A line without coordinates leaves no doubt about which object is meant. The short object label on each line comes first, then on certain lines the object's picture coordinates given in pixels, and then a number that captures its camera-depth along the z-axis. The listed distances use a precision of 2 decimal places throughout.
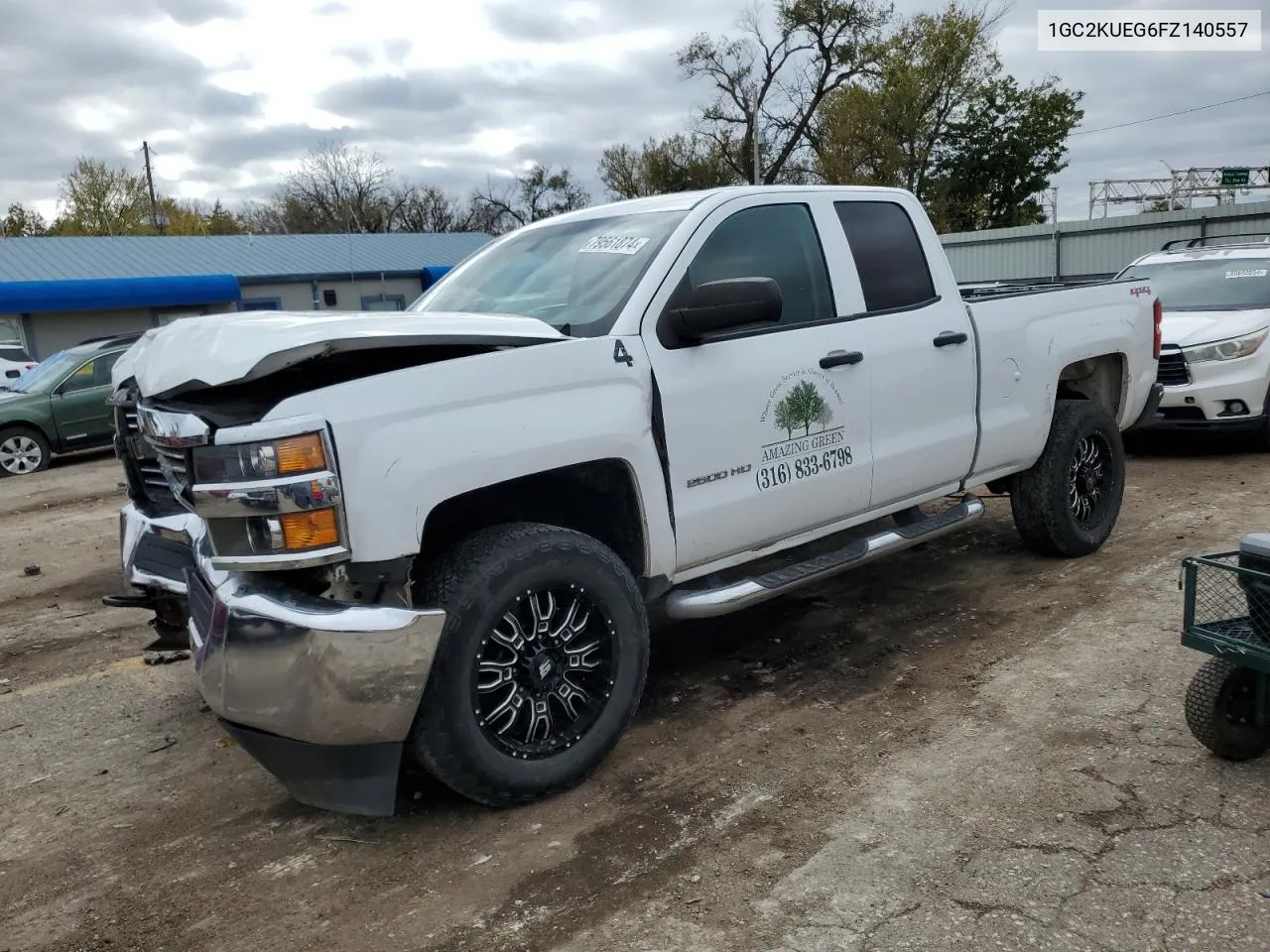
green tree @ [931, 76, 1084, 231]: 42.53
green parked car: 12.55
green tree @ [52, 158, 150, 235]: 52.56
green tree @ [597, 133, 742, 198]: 45.88
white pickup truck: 2.91
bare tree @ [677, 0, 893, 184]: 42.06
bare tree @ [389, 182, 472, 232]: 59.17
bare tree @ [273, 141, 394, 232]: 57.59
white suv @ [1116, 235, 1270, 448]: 8.34
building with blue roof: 25.91
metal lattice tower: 36.78
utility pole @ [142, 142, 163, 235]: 51.48
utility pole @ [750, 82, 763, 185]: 34.28
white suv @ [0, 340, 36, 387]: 18.44
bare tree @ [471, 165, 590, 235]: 55.66
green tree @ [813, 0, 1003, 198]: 41.31
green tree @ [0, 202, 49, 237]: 56.41
